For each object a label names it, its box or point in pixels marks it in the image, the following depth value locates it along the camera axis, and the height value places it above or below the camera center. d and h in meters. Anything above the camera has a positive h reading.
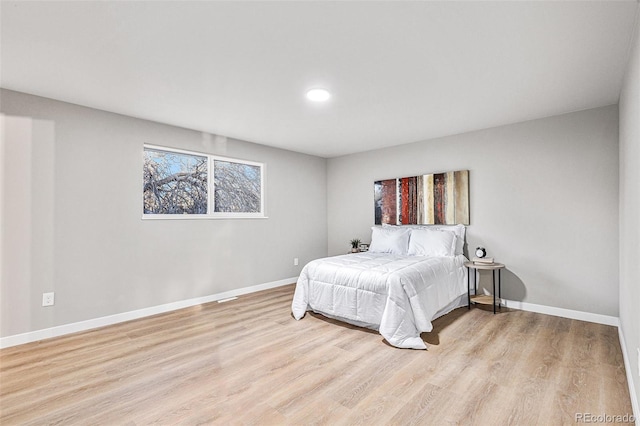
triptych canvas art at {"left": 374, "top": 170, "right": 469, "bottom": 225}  4.41 +0.24
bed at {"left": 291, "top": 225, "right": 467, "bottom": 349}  2.93 -0.76
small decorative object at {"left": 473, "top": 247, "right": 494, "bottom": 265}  3.88 -0.55
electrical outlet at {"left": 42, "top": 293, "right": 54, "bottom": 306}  3.08 -0.84
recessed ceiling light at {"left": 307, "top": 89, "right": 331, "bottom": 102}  3.00 +1.18
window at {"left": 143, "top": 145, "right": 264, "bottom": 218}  3.97 +0.41
